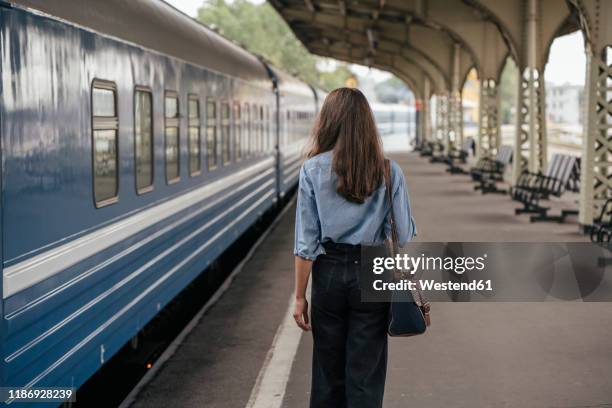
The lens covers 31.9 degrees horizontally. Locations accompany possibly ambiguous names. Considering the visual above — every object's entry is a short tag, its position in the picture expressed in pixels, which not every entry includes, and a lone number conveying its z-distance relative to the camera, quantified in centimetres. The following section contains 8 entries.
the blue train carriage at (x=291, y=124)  2119
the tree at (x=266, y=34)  11188
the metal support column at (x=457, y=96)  3767
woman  454
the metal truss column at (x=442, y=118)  4343
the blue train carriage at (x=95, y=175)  497
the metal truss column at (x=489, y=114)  2969
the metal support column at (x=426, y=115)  5272
